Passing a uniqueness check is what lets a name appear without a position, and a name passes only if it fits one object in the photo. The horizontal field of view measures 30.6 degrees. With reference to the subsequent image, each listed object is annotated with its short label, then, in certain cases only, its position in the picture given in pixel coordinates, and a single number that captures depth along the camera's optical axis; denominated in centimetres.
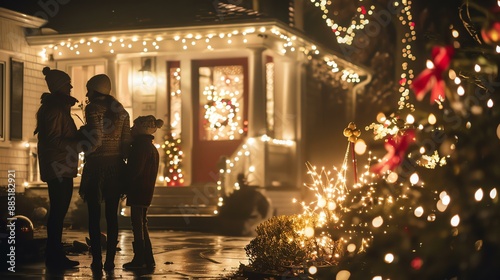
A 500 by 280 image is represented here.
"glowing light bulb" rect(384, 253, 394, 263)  534
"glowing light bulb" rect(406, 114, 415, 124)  569
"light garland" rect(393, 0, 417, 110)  3083
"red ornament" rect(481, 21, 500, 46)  490
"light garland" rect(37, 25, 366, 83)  1923
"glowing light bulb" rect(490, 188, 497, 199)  503
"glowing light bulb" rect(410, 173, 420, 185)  574
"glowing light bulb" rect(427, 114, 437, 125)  563
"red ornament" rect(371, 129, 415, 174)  521
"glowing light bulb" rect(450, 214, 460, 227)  504
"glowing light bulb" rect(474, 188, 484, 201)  500
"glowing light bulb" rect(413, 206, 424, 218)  539
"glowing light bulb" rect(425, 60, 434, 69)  510
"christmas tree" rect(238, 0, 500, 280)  493
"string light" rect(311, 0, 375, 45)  2670
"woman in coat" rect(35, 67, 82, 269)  988
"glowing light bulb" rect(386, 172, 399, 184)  578
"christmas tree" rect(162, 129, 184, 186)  2042
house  1933
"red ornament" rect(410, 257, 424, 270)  502
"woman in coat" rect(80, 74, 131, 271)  975
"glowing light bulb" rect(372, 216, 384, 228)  563
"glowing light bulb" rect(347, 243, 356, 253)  581
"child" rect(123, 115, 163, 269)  1013
